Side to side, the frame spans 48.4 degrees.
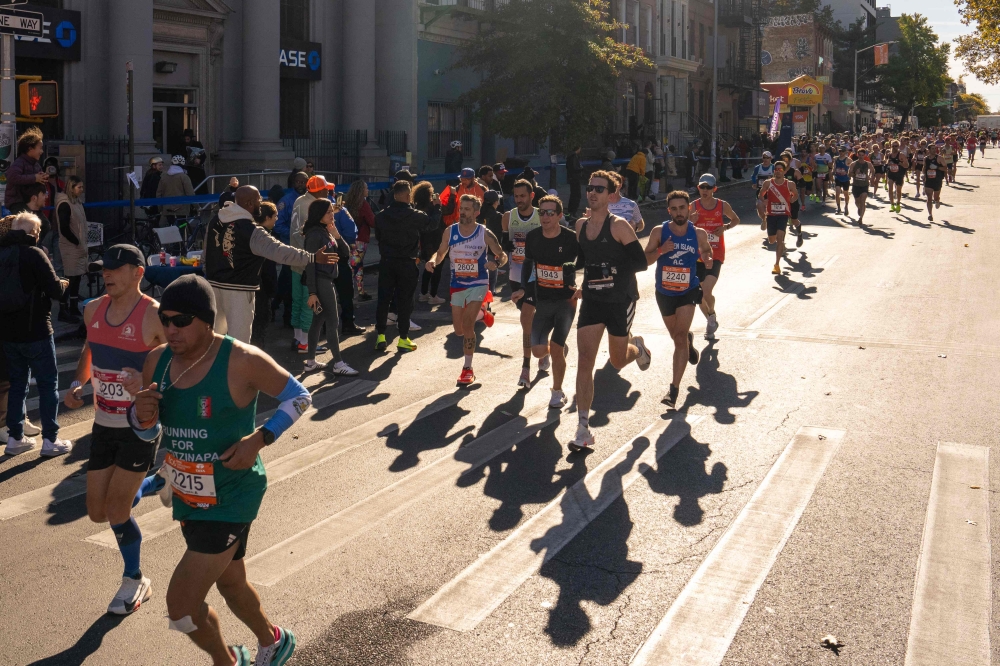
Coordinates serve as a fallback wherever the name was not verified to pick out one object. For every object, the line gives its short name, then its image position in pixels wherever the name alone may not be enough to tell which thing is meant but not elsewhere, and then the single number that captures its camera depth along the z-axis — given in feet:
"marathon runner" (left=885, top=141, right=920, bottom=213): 98.48
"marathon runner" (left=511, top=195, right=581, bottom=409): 31.58
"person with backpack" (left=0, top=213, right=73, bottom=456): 26.96
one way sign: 43.32
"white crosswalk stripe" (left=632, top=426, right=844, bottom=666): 17.26
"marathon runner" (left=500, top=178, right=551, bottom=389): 40.75
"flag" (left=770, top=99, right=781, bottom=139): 157.89
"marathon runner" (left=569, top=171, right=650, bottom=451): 28.30
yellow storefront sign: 235.40
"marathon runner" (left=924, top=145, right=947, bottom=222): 95.35
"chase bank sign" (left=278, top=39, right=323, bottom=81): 92.58
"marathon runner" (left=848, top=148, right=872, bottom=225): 87.92
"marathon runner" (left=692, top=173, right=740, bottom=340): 44.14
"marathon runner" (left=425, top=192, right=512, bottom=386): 37.73
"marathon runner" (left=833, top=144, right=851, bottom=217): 99.81
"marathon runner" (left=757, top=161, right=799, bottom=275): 62.03
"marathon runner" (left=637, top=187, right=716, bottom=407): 34.30
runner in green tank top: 14.67
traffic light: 44.65
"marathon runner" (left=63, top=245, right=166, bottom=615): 18.61
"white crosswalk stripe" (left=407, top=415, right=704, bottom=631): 18.67
